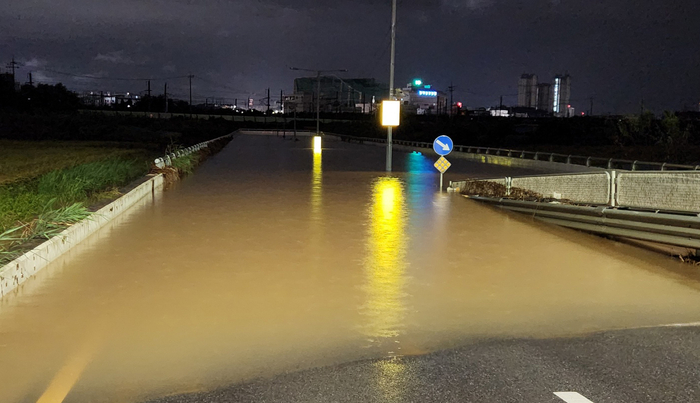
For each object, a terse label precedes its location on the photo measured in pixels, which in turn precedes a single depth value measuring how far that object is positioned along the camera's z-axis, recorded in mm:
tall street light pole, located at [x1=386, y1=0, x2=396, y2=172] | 31438
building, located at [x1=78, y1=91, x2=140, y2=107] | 182062
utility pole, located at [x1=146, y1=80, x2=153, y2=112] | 162812
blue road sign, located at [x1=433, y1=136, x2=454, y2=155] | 22953
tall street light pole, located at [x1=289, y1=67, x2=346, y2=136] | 76200
